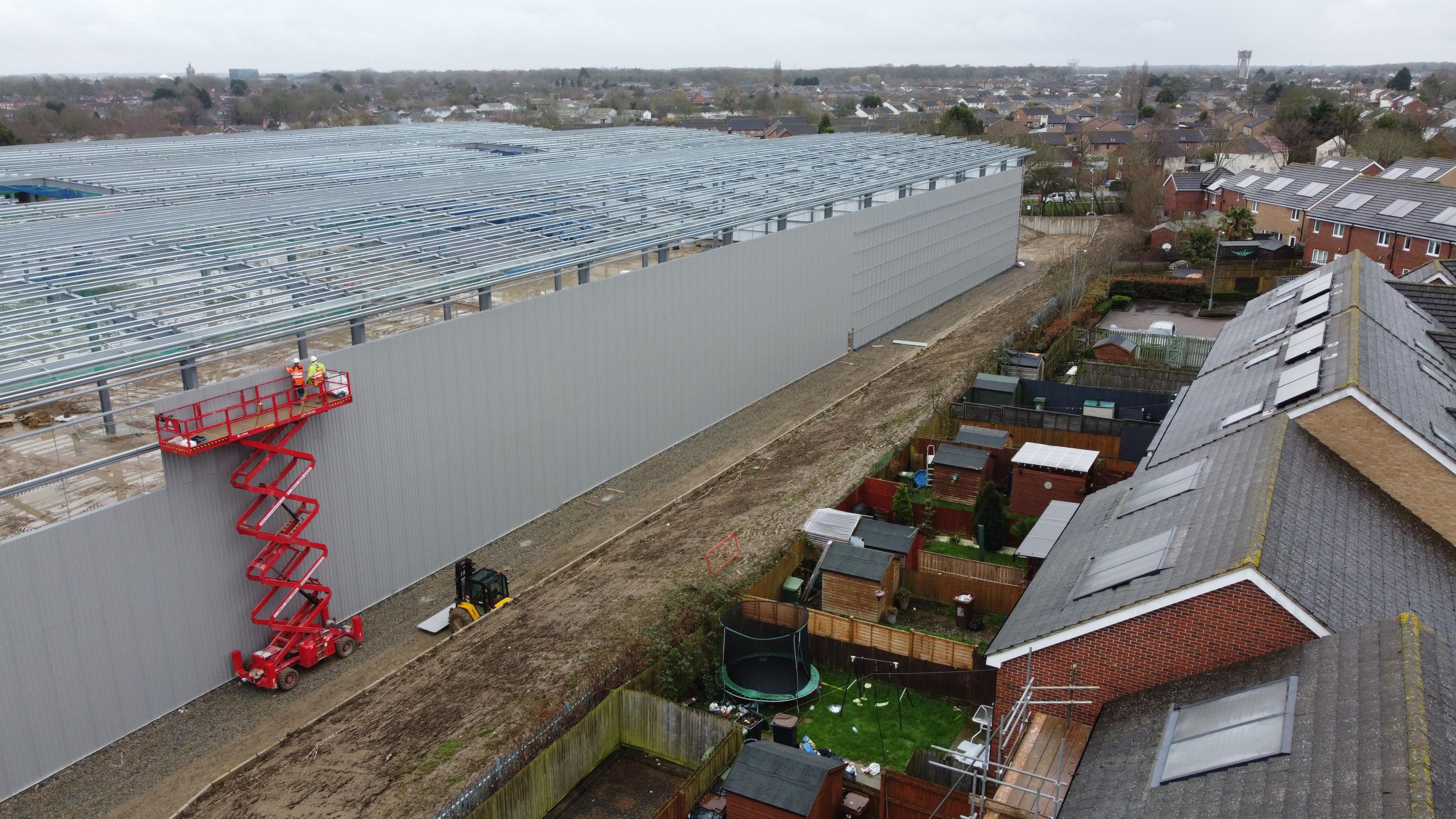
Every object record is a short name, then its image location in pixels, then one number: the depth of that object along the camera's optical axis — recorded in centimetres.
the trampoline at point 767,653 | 1866
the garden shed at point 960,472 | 2670
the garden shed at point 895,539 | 2247
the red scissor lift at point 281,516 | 1766
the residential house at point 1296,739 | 870
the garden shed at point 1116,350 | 3706
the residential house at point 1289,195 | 5653
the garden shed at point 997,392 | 3203
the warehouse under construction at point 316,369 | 1672
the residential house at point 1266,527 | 1223
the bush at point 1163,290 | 4834
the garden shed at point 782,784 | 1392
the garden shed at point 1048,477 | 2552
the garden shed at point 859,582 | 2086
